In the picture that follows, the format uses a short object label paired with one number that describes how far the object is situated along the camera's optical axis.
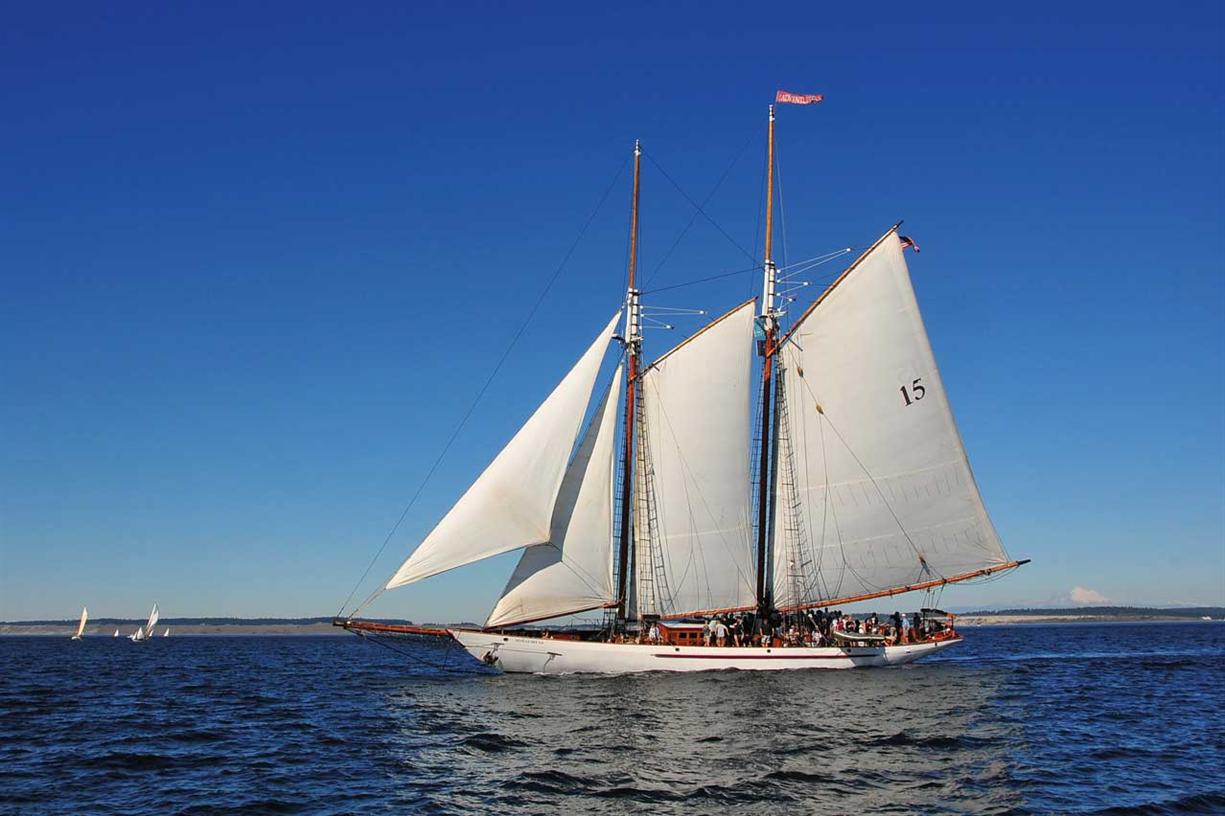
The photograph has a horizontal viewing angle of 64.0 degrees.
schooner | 45.12
